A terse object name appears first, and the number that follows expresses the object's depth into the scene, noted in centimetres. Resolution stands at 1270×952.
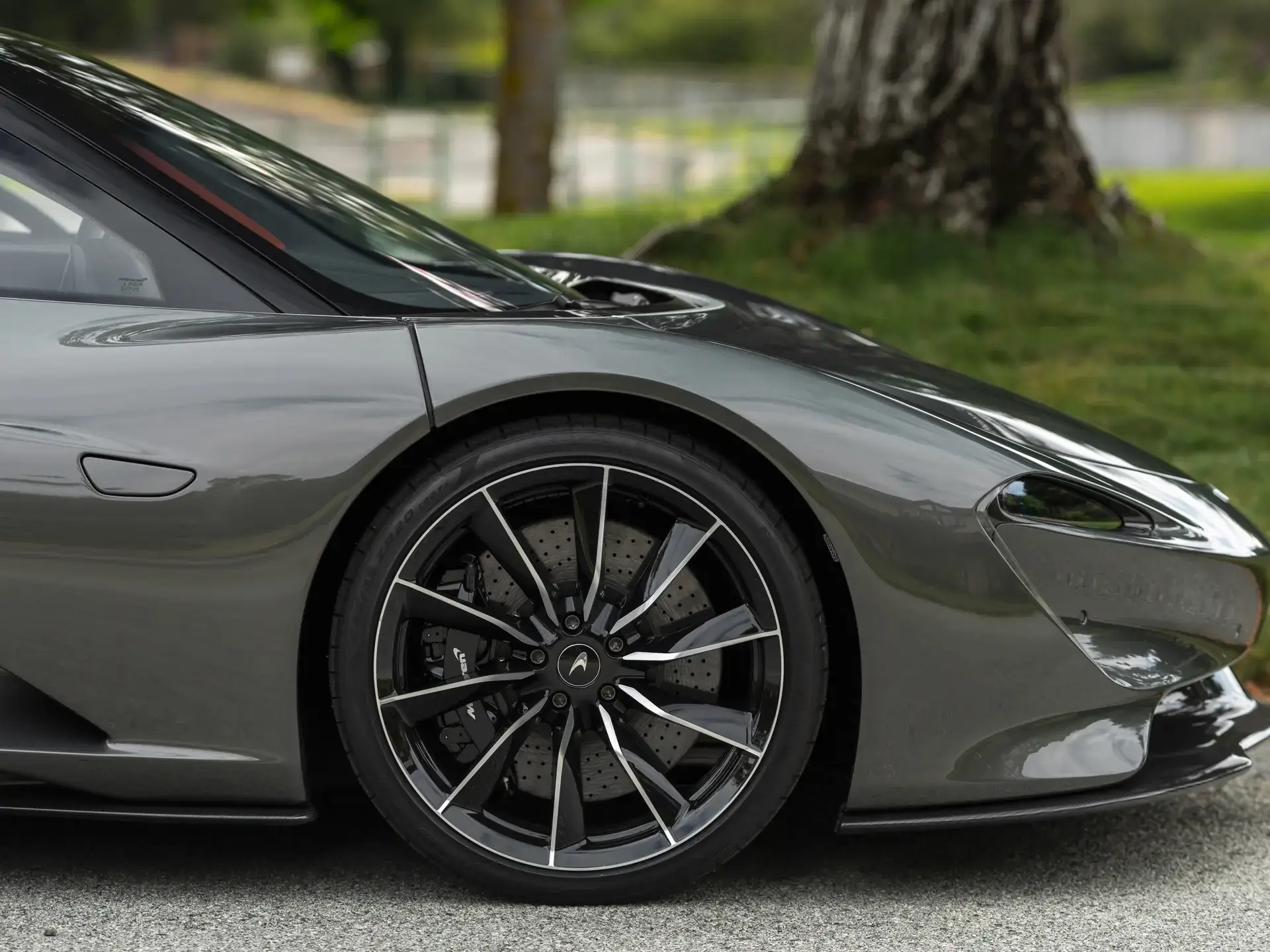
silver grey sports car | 514
